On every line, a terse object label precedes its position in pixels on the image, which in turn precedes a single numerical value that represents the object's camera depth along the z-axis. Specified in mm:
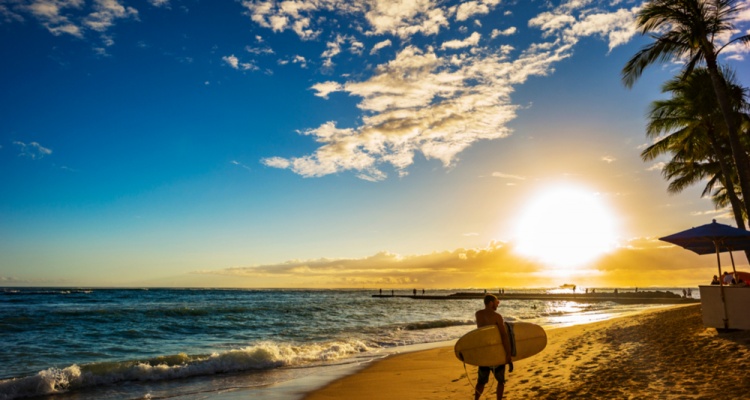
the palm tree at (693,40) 14141
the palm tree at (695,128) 19016
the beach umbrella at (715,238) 10547
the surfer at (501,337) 7160
